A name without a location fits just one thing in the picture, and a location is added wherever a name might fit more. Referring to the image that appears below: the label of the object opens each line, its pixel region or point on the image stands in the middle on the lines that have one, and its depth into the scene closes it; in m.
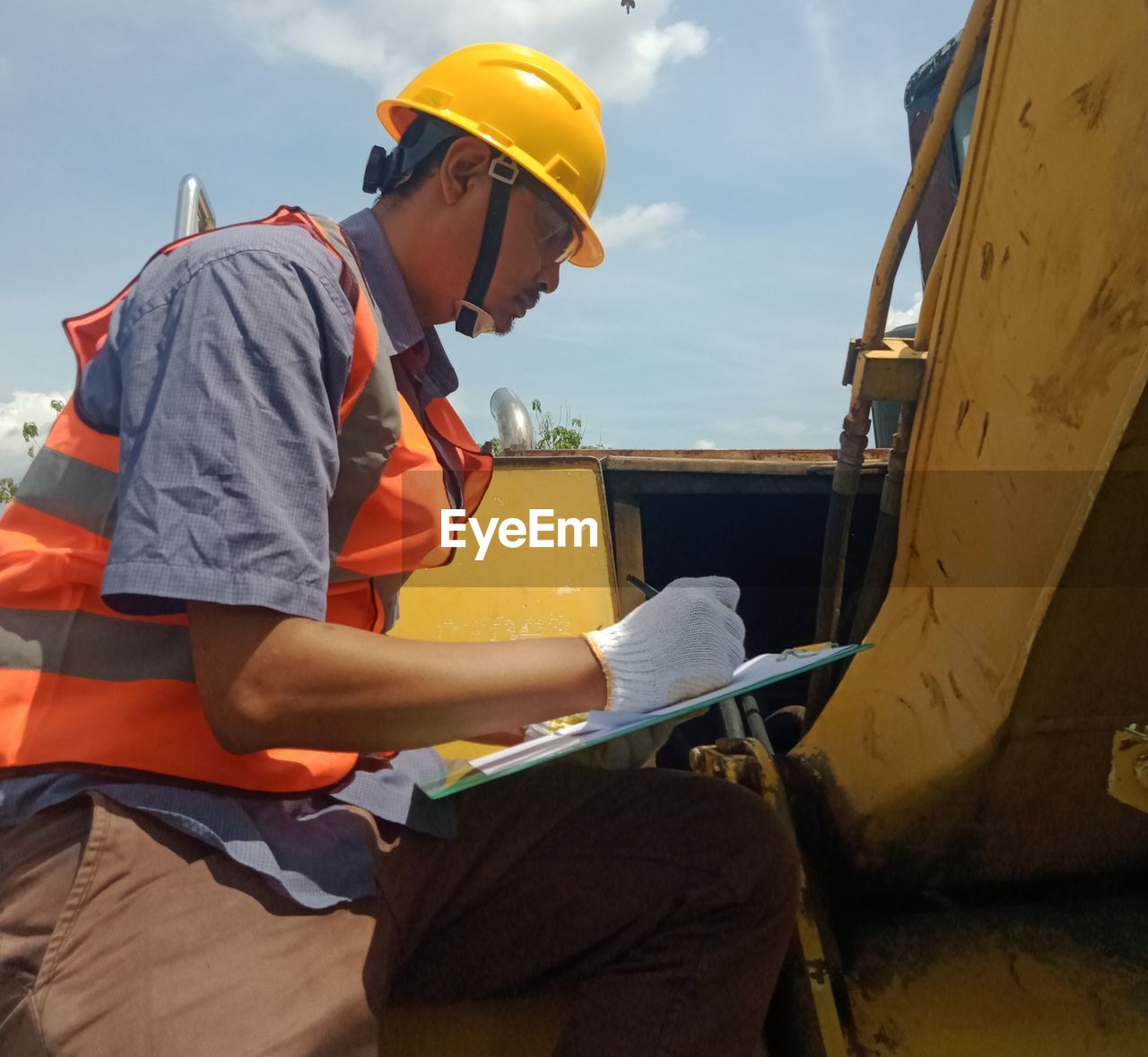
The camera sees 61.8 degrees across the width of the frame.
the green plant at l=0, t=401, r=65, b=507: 9.60
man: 0.84
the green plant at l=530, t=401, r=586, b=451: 9.87
